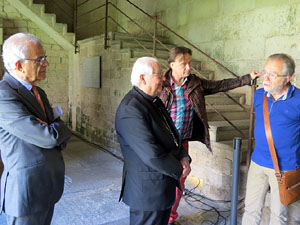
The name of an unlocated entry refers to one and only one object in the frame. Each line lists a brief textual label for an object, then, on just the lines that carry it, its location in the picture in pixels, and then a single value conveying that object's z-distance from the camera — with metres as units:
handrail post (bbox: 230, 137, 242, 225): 2.39
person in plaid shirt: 2.40
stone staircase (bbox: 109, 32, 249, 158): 3.53
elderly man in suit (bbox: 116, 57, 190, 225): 1.64
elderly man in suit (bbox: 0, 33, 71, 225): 1.45
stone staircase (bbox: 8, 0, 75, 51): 6.26
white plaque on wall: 6.11
